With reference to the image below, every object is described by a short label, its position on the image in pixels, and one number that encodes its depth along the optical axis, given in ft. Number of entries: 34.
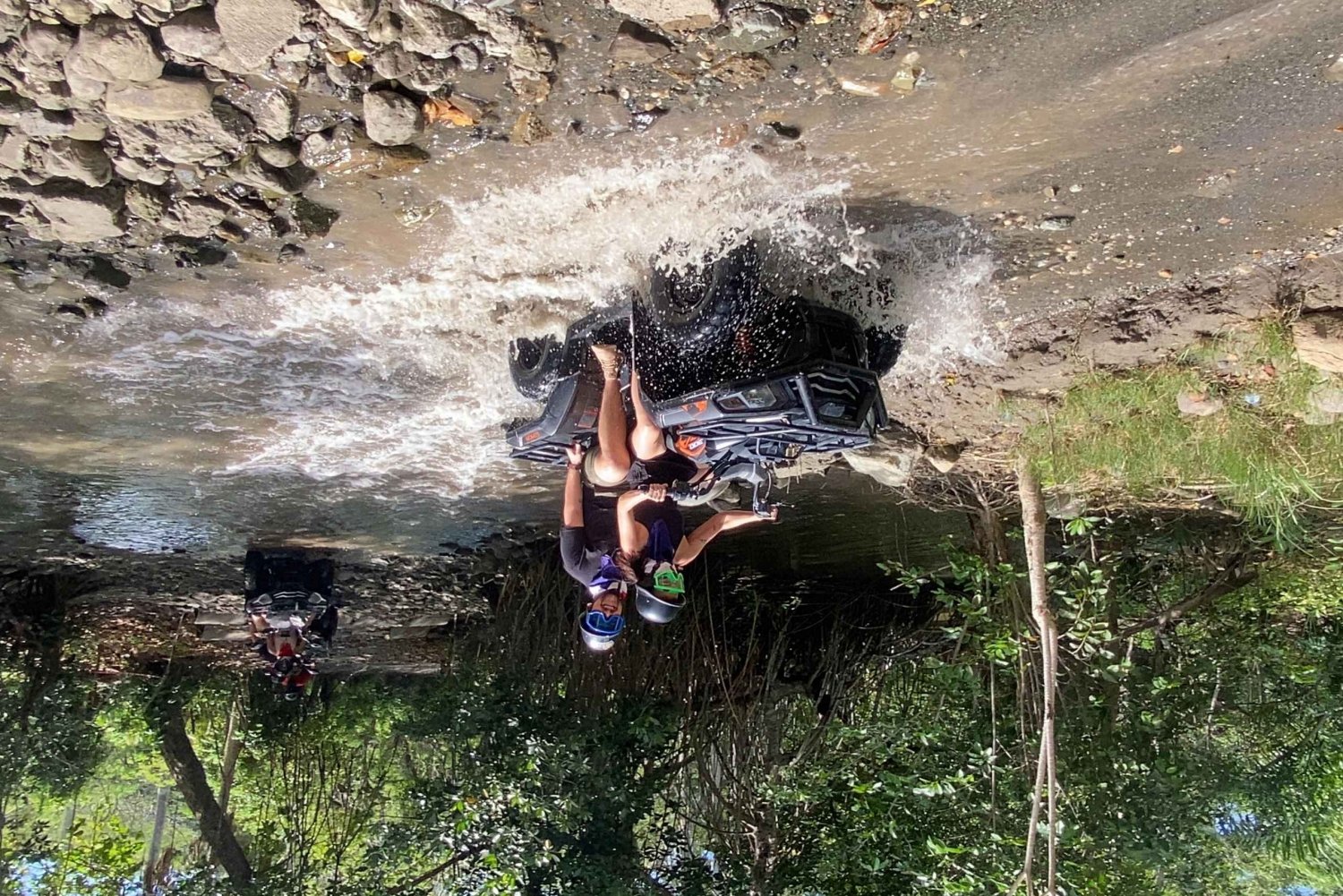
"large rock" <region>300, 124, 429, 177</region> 8.52
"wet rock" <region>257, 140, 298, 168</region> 8.48
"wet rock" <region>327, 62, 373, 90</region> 7.70
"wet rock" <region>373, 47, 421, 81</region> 7.55
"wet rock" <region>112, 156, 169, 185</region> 8.59
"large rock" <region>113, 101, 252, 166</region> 8.05
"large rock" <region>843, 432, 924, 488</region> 13.32
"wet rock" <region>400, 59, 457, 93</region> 7.70
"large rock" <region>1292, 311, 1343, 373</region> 8.93
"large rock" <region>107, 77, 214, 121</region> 7.55
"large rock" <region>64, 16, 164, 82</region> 6.98
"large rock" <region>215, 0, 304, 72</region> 6.97
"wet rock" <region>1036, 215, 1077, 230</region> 8.98
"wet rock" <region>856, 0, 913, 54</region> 7.02
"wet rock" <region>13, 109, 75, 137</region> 7.81
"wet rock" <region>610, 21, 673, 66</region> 7.34
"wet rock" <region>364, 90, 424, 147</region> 7.88
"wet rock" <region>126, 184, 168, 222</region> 8.96
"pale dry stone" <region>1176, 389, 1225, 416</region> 10.18
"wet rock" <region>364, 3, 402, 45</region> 7.14
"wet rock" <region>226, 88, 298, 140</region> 7.88
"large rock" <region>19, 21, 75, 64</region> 7.00
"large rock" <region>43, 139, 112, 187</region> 8.21
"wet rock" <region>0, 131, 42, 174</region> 8.04
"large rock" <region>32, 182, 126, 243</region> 8.73
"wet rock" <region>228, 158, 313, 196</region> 8.70
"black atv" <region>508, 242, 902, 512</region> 9.32
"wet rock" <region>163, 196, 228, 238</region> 9.21
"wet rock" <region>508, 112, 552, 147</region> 8.21
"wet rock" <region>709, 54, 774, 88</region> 7.55
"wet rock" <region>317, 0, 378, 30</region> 6.95
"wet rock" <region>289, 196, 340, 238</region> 9.41
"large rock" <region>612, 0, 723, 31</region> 7.02
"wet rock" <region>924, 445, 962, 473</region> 13.23
